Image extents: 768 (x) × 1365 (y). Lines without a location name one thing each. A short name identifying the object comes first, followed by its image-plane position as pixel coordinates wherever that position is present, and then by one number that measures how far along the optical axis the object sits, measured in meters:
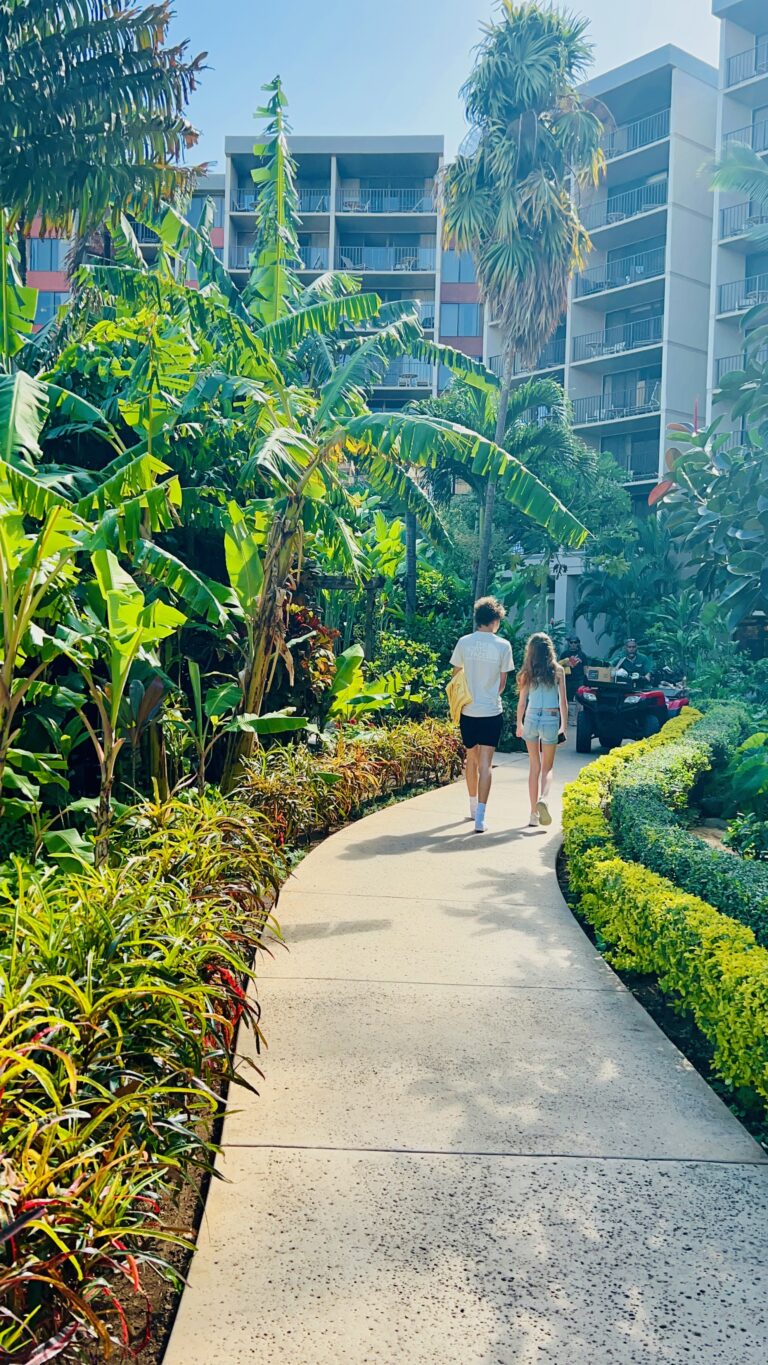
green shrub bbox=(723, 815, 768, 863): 8.14
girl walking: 10.14
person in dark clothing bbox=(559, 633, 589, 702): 23.04
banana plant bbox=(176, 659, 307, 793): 8.13
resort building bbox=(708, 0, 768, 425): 34.47
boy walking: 9.60
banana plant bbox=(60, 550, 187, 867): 6.16
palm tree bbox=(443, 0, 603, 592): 21.62
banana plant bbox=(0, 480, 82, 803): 5.57
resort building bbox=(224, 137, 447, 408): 46.62
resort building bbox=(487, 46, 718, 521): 37.56
